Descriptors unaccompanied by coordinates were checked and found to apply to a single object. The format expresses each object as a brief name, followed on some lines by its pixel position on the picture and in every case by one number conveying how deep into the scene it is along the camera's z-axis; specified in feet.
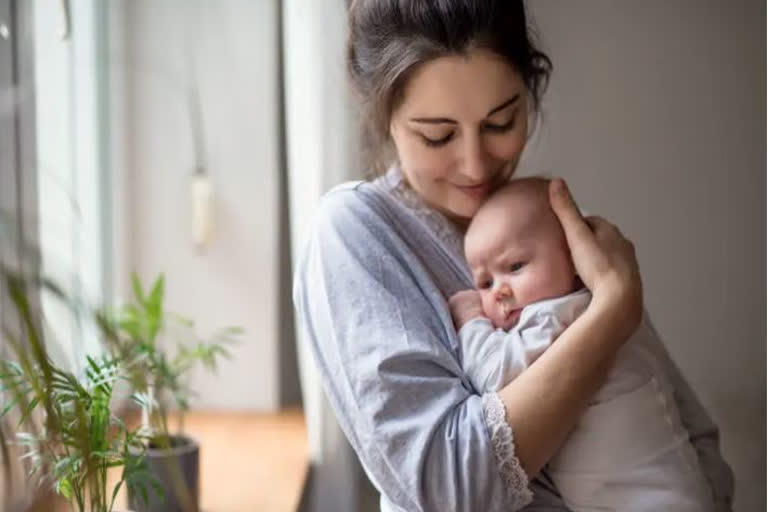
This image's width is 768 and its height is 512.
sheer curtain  6.01
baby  3.87
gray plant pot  5.67
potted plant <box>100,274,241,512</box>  5.71
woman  3.66
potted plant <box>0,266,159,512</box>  2.37
